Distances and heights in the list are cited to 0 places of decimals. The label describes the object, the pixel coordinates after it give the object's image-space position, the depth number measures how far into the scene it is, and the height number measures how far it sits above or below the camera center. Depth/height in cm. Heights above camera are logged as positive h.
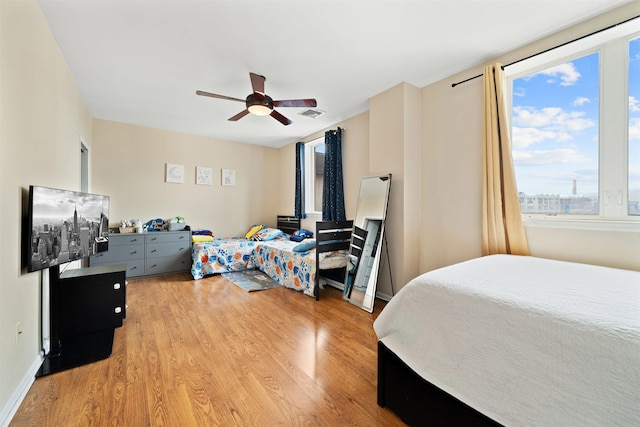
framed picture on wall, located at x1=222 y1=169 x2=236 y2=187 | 532 +76
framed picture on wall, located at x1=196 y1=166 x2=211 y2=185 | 502 +75
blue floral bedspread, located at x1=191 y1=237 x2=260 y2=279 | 410 -70
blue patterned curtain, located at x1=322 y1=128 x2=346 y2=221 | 408 +55
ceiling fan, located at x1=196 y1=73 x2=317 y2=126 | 262 +120
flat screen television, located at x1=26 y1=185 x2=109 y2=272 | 160 -9
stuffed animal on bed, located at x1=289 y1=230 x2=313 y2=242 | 461 -39
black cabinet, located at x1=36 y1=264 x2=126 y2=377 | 196 -84
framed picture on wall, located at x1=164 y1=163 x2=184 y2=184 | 472 +75
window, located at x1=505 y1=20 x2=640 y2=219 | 187 +70
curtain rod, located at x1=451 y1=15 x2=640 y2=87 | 179 +133
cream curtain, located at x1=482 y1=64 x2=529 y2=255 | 226 +29
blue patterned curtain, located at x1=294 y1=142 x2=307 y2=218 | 511 +67
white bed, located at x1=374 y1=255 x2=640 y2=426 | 81 -49
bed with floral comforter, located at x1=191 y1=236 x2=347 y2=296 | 338 -69
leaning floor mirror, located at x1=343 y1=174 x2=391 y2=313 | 296 -37
